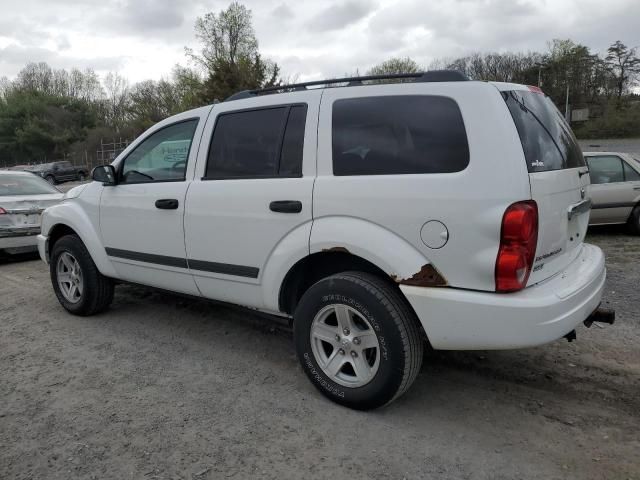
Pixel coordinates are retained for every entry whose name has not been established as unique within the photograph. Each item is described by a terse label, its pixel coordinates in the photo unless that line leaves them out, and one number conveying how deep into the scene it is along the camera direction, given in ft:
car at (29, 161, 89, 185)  112.06
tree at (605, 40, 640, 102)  165.07
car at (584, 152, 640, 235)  27.20
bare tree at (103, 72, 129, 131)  204.49
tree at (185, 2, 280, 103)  122.01
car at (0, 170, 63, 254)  24.80
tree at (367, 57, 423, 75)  182.29
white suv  8.46
